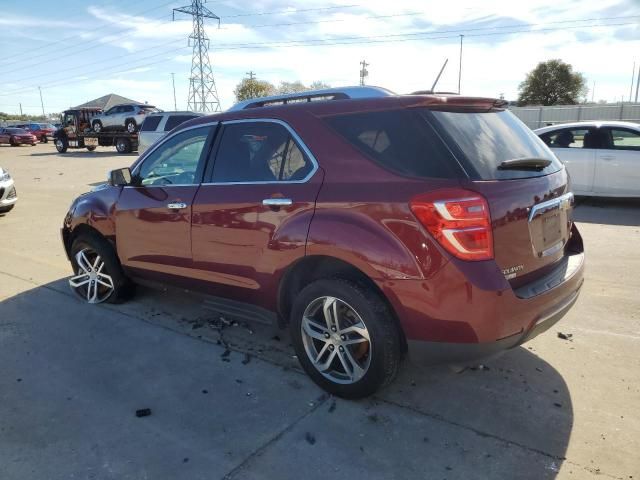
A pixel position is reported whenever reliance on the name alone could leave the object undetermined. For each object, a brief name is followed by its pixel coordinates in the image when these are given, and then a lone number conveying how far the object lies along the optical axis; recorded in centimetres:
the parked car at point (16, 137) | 3897
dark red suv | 260
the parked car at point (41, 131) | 4412
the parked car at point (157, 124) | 1588
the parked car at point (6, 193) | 930
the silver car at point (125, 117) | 2808
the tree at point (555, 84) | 5878
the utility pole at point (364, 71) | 5362
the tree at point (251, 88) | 6456
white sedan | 867
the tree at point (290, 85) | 6644
